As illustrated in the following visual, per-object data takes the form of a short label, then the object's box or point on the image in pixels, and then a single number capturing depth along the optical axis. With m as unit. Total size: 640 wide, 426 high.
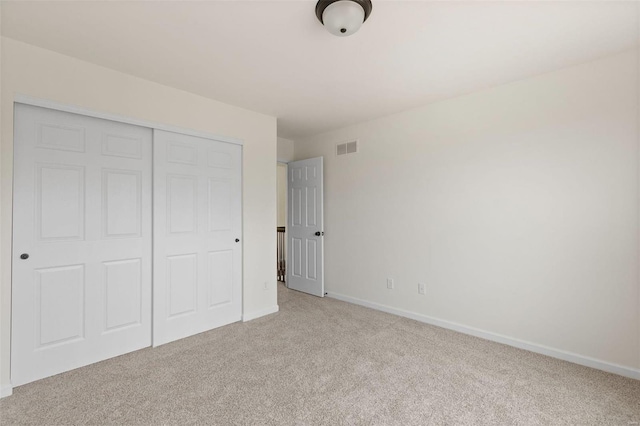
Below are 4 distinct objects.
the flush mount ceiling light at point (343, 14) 1.71
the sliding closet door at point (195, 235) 2.93
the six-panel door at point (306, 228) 4.49
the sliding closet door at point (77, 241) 2.22
